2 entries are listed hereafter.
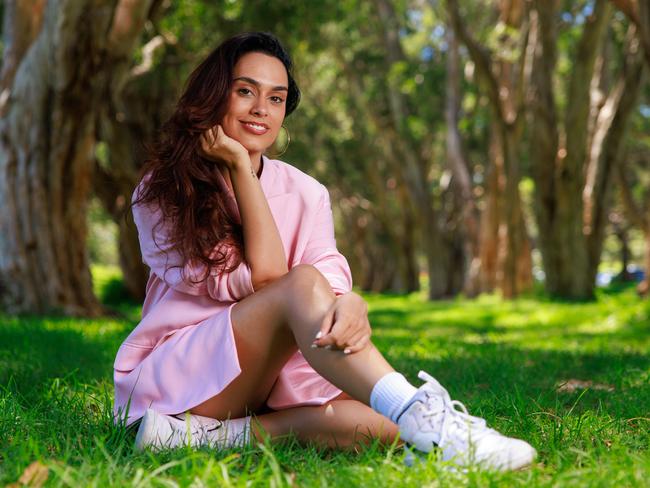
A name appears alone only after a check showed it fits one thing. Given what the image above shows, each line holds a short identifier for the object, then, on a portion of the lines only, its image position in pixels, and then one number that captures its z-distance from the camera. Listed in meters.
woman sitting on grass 2.73
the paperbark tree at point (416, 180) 19.47
